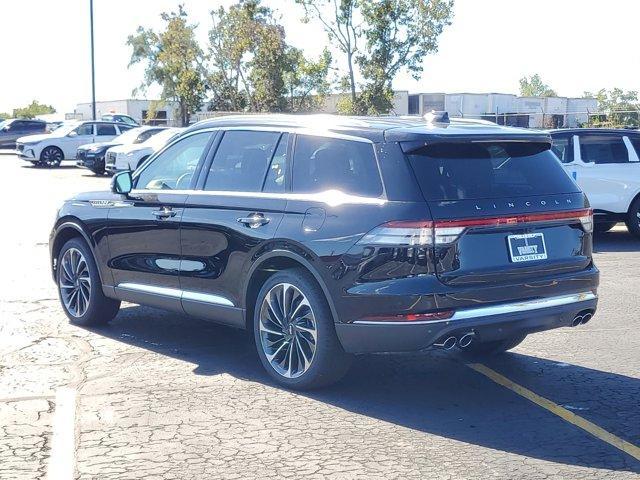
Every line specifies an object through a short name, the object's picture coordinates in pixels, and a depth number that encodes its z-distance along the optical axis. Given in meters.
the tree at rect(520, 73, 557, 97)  163.25
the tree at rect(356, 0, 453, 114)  37.47
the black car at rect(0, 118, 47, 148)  50.00
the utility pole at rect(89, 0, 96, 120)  47.44
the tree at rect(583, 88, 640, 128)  40.59
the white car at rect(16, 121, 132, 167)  37.62
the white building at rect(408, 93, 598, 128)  65.19
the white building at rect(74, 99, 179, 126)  82.06
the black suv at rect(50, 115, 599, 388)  5.97
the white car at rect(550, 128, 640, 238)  14.87
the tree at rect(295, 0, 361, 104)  37.91
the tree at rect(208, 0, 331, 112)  45.72
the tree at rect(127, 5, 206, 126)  52.56
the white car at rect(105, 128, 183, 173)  29.42
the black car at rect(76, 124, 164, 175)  32.34
